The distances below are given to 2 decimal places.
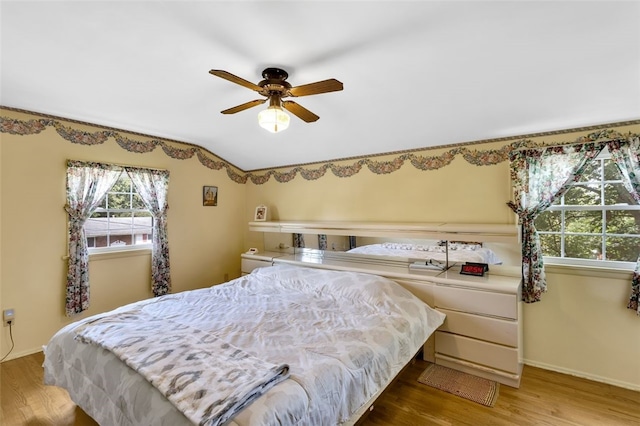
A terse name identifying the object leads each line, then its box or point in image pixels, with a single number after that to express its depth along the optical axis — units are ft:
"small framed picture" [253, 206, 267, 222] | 15.04
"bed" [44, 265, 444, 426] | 4.33
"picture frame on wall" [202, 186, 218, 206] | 14.49
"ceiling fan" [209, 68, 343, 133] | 6.01
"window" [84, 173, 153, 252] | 11.39
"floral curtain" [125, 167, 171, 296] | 12.26
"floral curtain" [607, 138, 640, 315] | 7.62
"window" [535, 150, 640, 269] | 8.32
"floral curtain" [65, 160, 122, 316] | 10.28
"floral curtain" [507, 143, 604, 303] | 8.51
